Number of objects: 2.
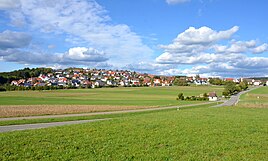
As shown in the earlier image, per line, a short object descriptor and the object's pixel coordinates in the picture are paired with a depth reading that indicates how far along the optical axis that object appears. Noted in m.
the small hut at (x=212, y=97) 91.62
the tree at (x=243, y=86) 162.73
